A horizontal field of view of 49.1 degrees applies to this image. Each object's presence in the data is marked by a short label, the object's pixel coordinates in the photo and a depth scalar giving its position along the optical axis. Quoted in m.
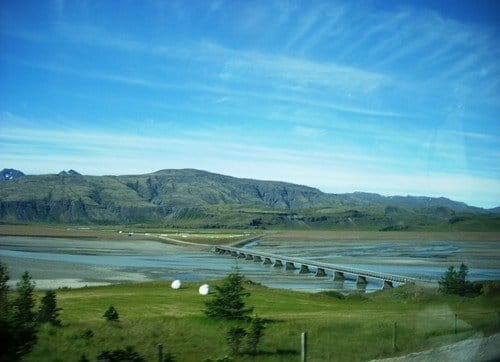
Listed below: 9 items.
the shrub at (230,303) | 20.33
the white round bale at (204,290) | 36.25
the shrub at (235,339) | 13.12
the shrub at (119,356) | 10.43
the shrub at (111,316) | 20.34
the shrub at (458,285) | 34.67
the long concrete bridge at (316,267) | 51.47
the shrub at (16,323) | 9.28
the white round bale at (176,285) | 40.84
